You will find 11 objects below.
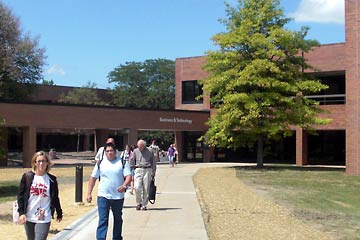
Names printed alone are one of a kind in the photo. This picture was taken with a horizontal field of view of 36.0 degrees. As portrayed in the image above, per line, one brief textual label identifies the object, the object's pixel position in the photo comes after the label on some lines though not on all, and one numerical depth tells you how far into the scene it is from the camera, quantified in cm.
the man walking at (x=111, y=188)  858
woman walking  664
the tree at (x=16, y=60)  5159
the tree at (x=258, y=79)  3353
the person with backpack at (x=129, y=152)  1675
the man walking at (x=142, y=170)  1332
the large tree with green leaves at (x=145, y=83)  8431
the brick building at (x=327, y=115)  4425
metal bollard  1545
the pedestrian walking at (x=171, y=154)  4034
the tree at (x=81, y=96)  7629
